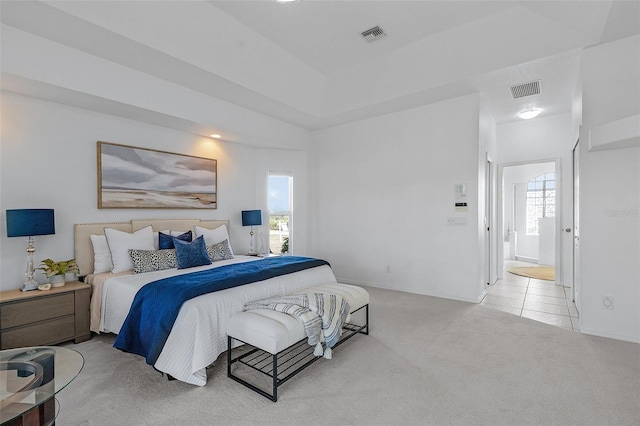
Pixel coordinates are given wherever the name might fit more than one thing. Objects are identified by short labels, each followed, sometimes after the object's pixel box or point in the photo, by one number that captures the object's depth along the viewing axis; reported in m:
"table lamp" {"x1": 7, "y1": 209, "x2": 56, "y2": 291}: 2.88
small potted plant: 3.11
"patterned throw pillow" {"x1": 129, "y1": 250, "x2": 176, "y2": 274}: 3.40
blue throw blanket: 2.39
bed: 2.34
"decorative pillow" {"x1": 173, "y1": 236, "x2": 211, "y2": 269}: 3.58
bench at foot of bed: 2.19
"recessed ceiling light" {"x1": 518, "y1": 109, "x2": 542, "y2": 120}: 5.10
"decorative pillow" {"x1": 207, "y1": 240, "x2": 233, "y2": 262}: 4.10
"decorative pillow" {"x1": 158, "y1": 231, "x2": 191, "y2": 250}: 3.94
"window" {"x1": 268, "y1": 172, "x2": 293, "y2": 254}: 5.96
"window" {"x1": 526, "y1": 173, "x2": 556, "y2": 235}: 8.62
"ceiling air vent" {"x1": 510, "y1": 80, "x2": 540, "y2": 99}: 4.07
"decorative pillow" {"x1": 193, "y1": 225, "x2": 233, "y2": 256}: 4.45
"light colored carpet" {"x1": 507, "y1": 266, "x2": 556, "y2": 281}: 6.15
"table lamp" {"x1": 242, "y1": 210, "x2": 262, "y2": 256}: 5.26
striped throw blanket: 2.46
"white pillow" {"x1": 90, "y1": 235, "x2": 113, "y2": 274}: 3.52
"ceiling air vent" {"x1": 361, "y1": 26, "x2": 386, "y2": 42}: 3.66
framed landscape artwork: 3.83
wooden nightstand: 2.74
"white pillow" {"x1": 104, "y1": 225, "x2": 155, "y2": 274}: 3.50
